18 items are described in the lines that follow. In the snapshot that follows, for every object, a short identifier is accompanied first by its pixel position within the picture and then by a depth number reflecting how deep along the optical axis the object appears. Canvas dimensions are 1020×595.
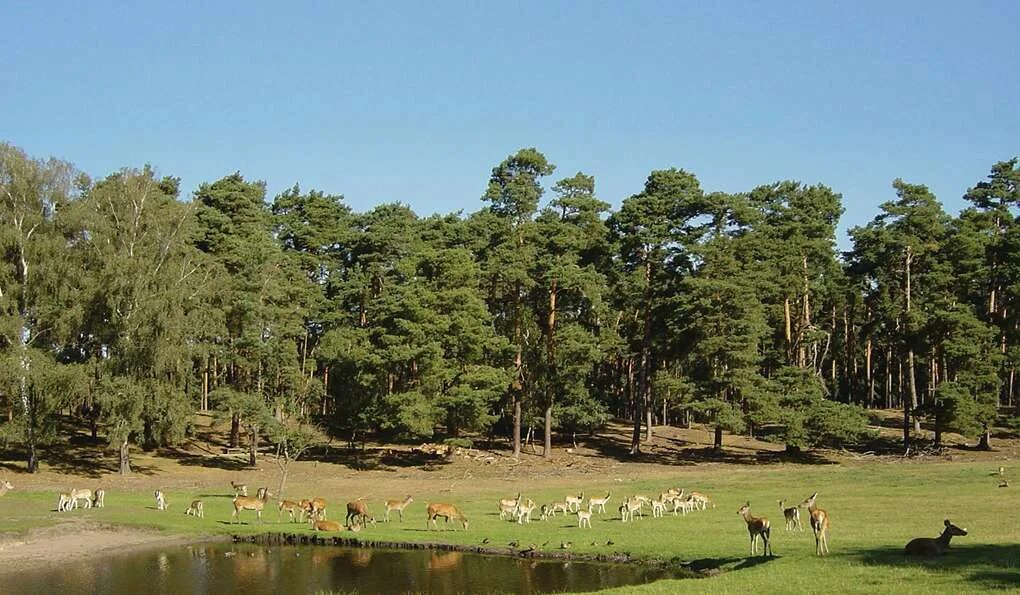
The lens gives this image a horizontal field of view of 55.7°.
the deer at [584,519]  33.95
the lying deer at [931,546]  22.56
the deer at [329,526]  34.60
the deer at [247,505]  37.81
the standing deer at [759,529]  25.23
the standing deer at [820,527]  24.22
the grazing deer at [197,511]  39.06
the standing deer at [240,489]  45.33
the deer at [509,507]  36.81
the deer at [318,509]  37.53
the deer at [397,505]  38.31
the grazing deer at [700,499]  39.12
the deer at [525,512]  36.08
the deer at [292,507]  38.16
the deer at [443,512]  35.19
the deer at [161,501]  40.47
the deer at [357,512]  35.88
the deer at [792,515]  29.92
